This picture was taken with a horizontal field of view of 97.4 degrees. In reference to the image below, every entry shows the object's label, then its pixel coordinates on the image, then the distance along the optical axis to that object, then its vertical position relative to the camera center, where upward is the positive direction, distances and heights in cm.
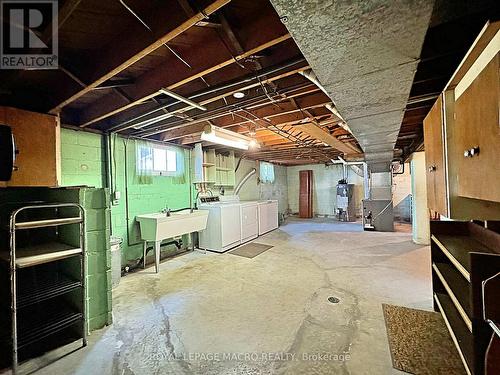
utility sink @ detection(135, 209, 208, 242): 346 -54
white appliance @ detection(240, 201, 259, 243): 519 -76
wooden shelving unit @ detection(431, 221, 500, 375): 95 -57
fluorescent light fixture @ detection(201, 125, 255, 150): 318 +86
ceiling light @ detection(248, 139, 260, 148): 418 +92
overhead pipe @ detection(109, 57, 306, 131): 159 +94
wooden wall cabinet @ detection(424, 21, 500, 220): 92 +26
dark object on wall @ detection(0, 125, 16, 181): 156 +32
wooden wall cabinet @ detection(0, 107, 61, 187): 205 +50
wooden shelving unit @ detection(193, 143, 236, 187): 478 +59
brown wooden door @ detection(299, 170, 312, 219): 921 -27
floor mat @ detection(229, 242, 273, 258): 436 -126
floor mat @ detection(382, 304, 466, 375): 153 -127
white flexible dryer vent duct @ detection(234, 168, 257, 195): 657 +33
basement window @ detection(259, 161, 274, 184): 804 +66
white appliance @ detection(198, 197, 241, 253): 452 -79
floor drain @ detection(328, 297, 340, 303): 248 -128
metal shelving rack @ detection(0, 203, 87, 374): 154 -76
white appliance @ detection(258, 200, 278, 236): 597 -74
